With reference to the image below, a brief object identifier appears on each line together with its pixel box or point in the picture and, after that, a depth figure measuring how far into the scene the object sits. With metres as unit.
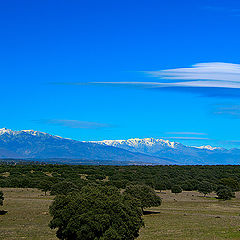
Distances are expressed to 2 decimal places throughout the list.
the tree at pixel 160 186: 102.39
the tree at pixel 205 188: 96.31
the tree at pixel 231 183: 106.69
